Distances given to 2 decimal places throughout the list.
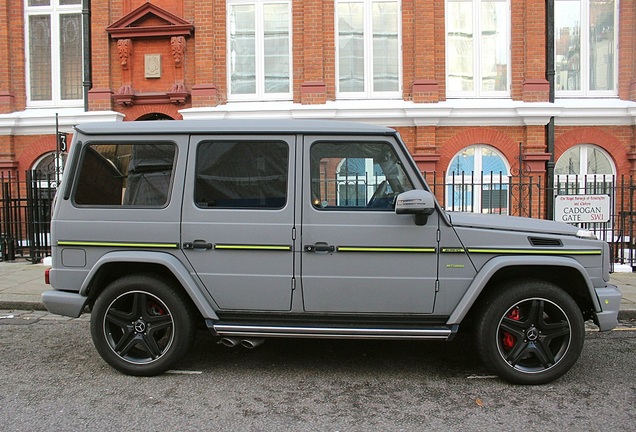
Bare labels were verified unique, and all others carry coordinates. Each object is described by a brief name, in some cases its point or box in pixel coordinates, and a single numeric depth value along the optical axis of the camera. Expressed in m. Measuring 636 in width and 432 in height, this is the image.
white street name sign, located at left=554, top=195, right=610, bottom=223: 9.08
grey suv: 4.36
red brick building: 11.45
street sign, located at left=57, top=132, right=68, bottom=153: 9.70
